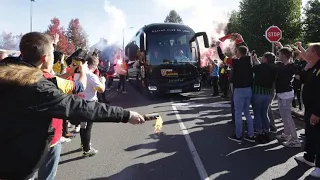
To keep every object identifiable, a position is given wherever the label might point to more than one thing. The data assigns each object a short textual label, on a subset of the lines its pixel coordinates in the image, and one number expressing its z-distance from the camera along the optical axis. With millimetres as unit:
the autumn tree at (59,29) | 64838
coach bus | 12891
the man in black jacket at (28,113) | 1836
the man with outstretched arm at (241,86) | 6227
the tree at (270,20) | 32562
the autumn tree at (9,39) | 64200
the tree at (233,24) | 37025
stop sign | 10422
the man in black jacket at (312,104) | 4438
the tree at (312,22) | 31938
